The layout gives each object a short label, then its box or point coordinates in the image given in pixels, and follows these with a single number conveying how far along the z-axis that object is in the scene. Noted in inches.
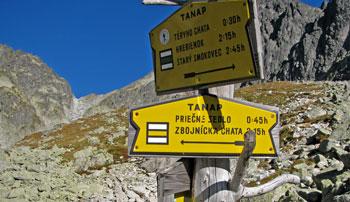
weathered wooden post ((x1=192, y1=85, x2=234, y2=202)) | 150.2
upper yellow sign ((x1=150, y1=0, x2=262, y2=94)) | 142.8
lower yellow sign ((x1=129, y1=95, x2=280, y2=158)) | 151.3
